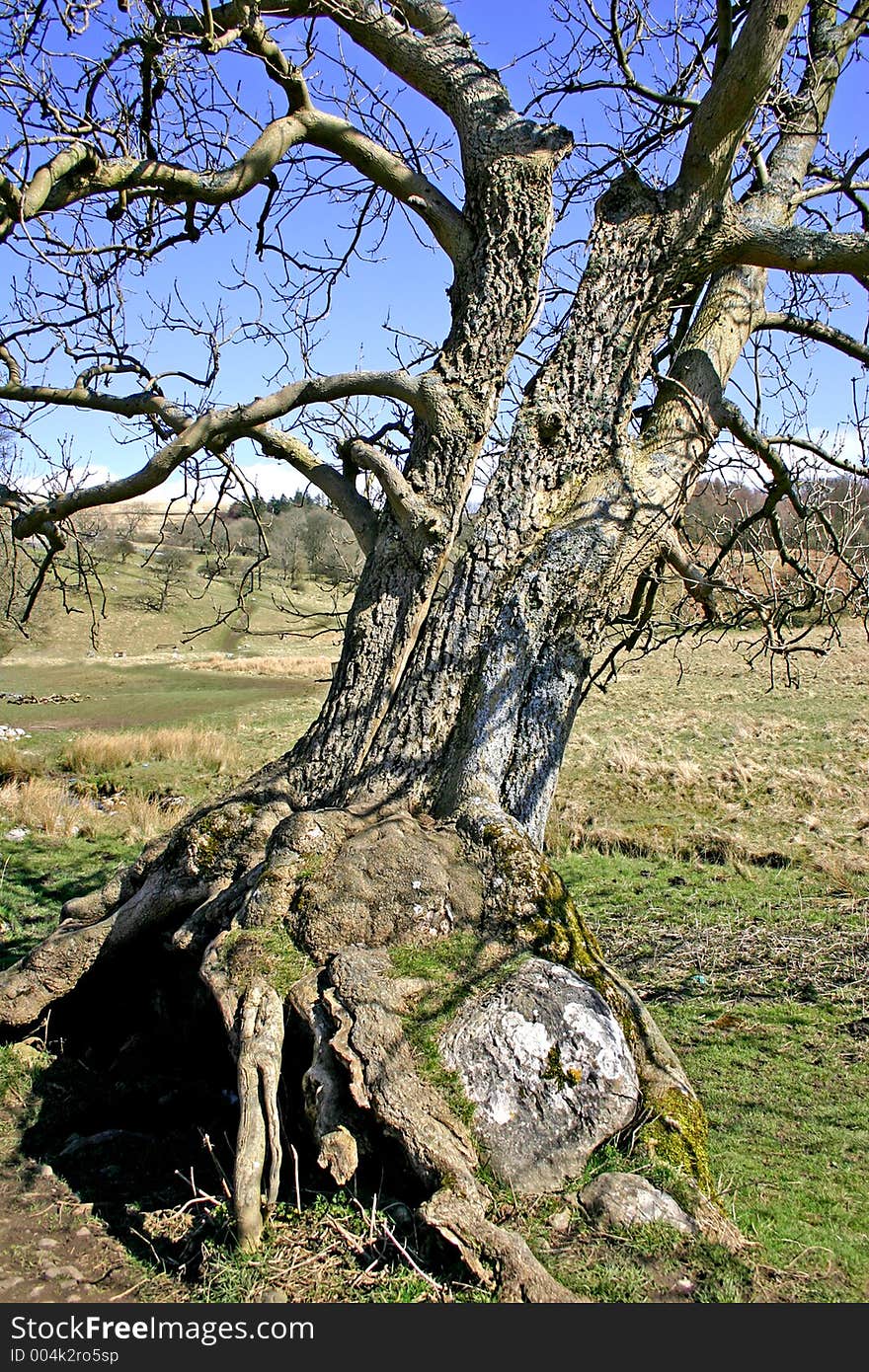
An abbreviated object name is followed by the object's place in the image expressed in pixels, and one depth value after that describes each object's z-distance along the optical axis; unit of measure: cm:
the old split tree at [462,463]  464
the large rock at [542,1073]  368
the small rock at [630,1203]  346
